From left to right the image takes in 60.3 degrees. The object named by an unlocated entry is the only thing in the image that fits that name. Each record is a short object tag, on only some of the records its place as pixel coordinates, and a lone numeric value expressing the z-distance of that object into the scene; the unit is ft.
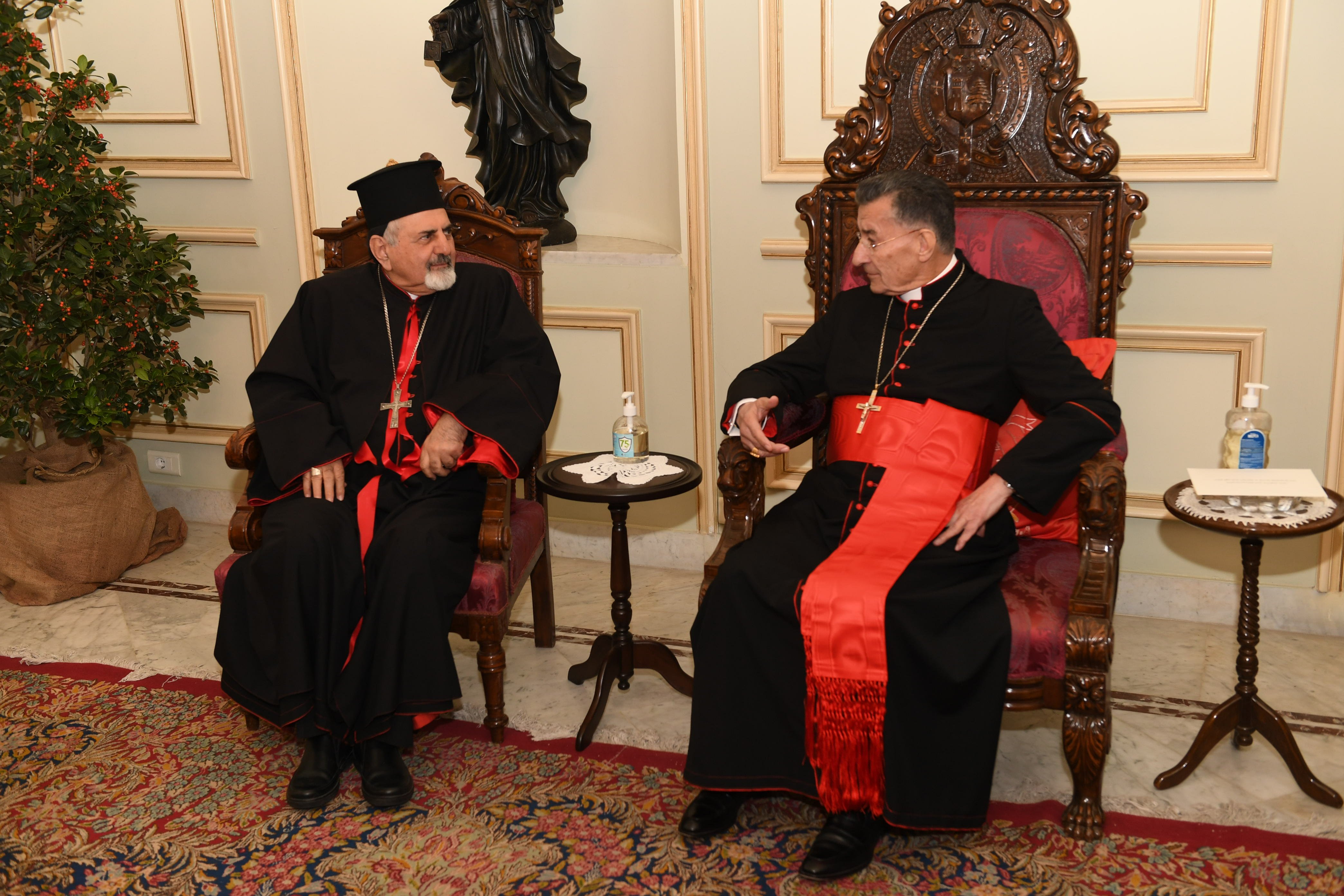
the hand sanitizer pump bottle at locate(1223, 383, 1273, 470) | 9.40
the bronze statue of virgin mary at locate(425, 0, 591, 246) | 13.51
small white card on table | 8.64
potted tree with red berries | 13.32
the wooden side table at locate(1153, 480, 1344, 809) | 9.09
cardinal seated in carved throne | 8.38
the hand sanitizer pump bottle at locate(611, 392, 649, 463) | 10.83
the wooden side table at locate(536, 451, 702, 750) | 10.19
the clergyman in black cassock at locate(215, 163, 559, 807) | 9.59
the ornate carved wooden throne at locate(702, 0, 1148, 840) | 10.00
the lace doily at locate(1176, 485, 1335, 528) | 8.64
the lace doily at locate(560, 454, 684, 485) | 10.49
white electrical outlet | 16.98
